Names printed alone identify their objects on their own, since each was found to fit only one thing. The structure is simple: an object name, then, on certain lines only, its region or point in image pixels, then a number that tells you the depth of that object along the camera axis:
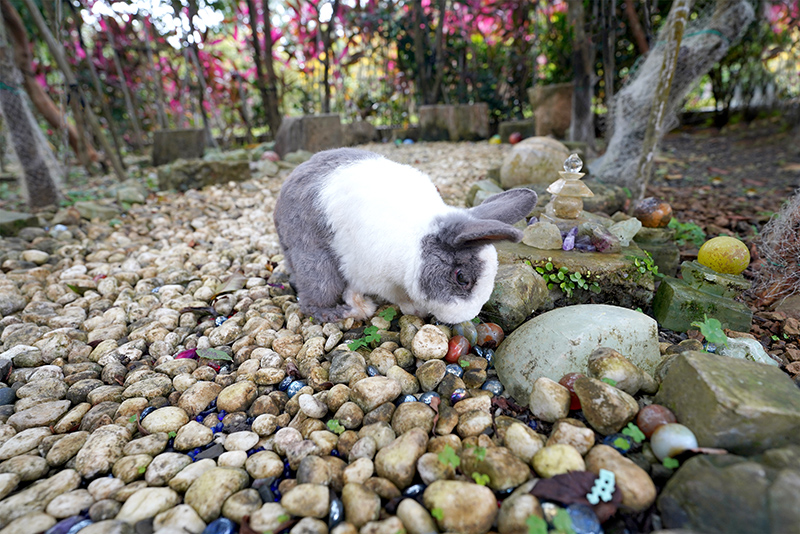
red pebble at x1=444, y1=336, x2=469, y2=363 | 0.63
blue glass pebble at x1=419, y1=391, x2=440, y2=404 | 0.56
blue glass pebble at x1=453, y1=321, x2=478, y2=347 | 0.65
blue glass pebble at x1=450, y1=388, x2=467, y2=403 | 0.57
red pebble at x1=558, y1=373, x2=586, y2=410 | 0.52
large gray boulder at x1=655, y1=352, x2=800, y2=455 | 0.42
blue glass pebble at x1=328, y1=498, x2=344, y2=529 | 0.43
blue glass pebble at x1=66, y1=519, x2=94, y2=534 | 0.43
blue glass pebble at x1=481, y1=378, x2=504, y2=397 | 0.59
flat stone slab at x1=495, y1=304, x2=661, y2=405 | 0.57
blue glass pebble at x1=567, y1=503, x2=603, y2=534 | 0.40
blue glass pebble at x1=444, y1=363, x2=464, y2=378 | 0.61
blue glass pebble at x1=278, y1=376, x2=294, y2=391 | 0.61
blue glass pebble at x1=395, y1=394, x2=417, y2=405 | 0.57
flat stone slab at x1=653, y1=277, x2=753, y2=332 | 0.66
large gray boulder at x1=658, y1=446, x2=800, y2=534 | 0.36
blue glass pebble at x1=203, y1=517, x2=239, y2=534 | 0.43
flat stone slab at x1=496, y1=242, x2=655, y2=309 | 0.70
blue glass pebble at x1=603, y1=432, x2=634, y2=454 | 0.46
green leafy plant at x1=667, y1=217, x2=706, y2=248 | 0.93
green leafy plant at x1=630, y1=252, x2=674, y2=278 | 0.70
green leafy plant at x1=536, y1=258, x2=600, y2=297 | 0.70
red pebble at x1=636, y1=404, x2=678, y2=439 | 0.47
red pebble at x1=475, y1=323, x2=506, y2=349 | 0.65
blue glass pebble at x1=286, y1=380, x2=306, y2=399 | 0.60
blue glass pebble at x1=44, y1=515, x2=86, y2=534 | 0.42
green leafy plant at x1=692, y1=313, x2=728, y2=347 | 0.55
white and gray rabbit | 0.60
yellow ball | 0.72
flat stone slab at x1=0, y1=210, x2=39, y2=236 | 1.07
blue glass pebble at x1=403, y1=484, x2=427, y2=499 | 0.46
